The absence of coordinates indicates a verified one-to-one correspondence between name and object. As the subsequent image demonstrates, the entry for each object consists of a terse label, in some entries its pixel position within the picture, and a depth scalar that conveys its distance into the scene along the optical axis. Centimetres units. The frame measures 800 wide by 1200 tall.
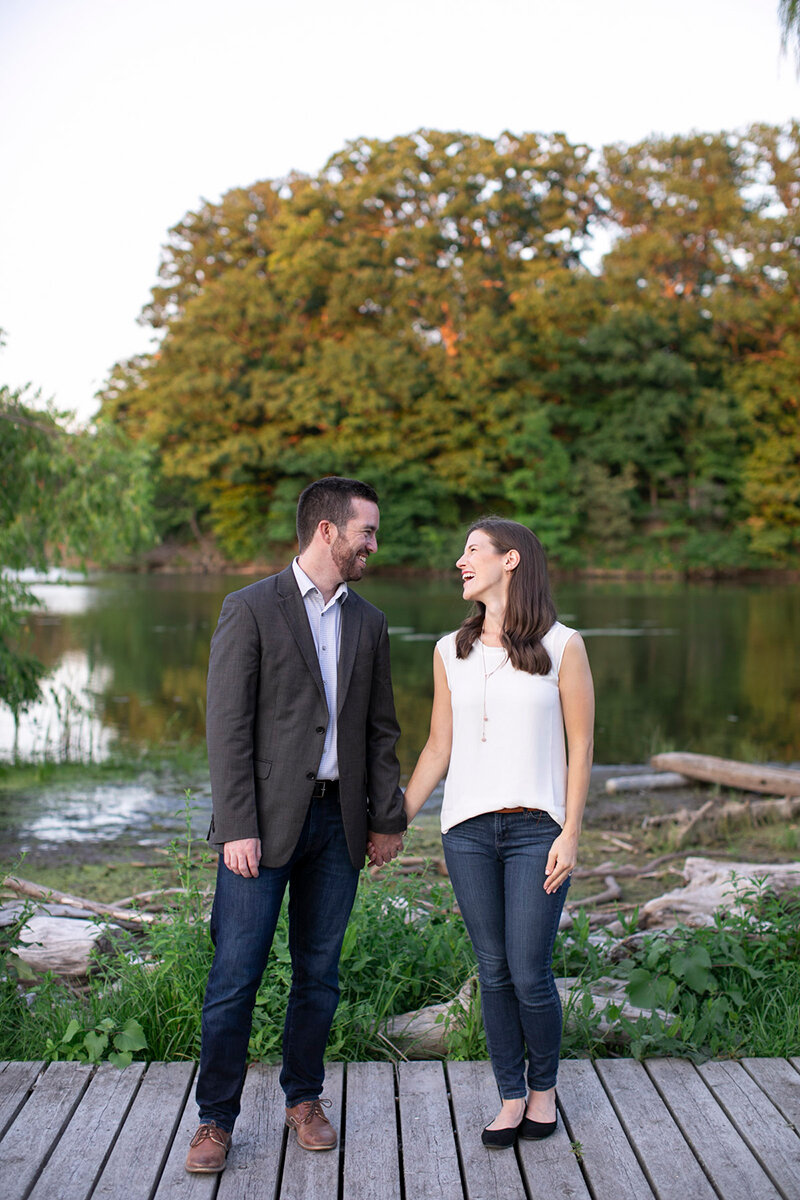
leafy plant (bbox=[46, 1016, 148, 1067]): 305
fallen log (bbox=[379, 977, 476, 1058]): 323
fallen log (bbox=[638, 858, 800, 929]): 459
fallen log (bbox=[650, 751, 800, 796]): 905
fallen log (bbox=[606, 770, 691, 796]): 952
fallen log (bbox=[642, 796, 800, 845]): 774
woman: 268
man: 259
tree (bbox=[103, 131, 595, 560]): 3734
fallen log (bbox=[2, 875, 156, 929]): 461
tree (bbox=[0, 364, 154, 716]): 887
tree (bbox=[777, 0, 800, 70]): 382
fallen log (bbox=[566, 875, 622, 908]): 566
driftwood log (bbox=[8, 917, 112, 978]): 397
